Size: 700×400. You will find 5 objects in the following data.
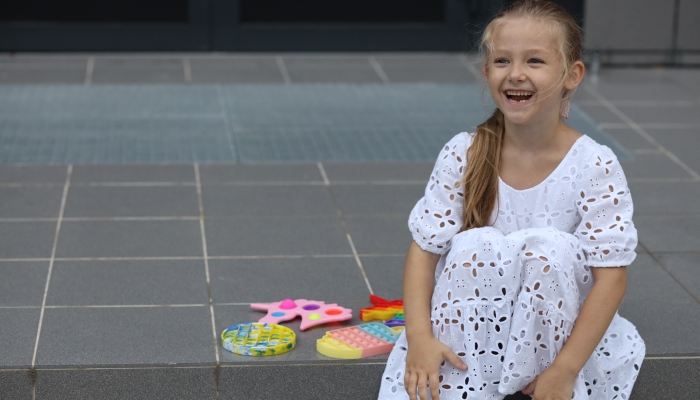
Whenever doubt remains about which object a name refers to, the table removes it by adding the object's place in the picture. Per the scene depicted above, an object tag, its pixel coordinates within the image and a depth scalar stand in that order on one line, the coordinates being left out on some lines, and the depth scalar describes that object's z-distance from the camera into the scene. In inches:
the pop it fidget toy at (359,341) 90.4
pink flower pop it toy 97.2
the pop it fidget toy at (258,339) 89.7
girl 76.2
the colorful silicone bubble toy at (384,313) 99.0
